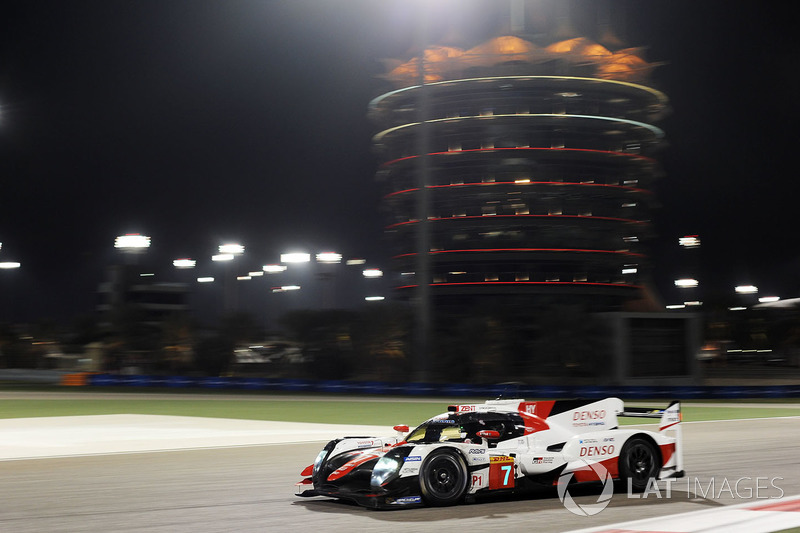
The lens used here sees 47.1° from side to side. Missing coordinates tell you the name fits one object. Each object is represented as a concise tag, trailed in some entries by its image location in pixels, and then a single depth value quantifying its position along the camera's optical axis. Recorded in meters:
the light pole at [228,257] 78.75
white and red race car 10.16
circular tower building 73.69
